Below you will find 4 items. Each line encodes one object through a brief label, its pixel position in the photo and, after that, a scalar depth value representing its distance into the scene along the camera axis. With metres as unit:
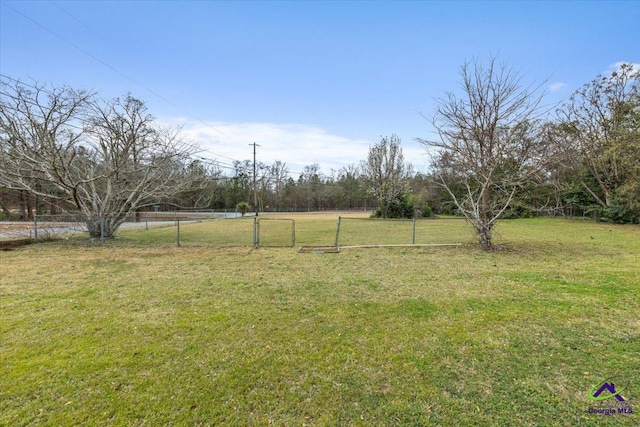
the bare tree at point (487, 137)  8.86
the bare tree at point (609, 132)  17.25
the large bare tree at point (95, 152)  9.21
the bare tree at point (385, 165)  30.35
